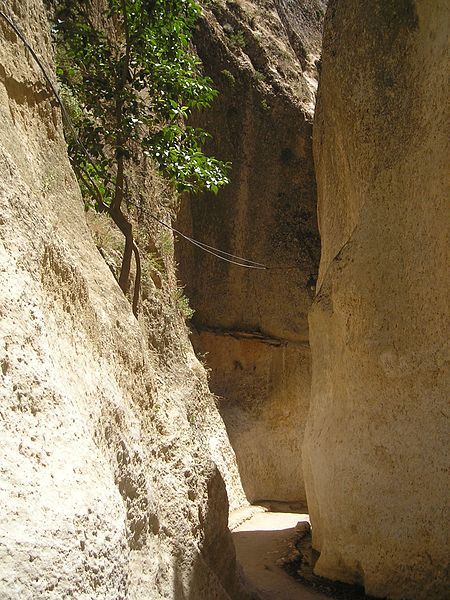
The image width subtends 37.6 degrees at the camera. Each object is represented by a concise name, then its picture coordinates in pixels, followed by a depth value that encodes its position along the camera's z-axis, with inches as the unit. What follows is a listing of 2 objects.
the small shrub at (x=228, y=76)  645.3
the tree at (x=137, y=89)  272.8
